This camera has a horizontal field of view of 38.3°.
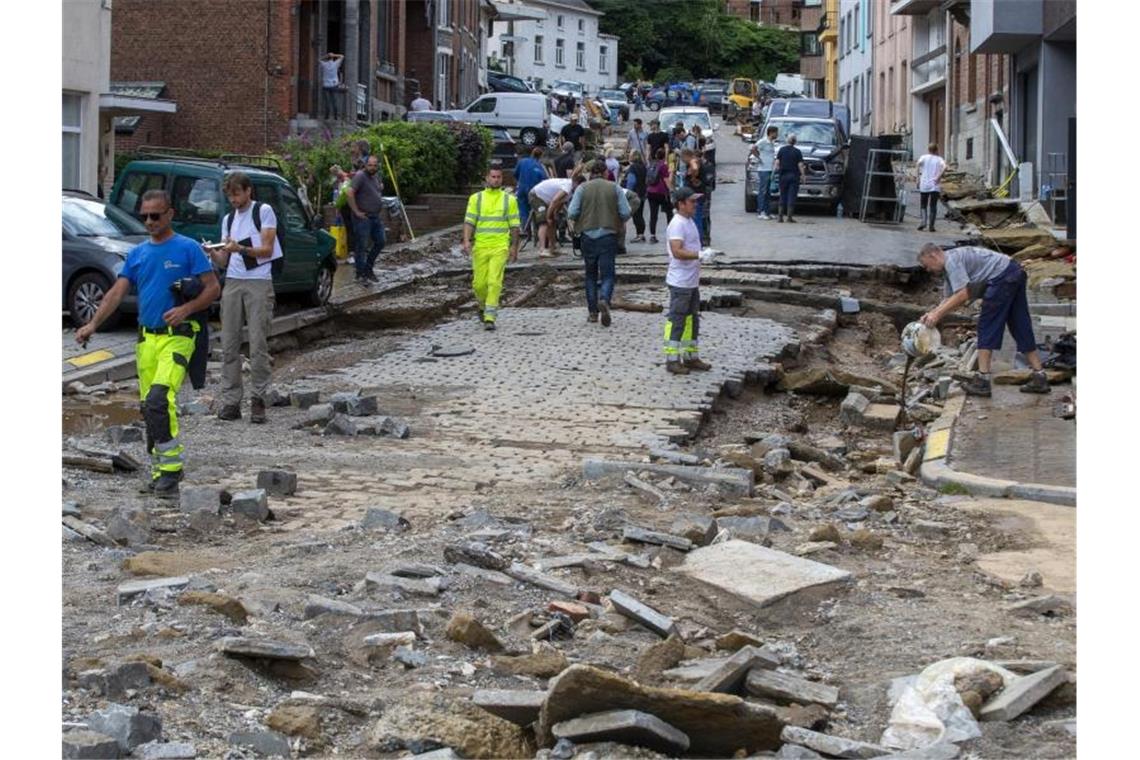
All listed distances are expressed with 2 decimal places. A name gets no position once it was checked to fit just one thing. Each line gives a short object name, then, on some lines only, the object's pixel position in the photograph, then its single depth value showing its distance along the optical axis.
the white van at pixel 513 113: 49.31
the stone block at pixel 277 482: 10.47
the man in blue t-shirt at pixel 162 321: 10.37
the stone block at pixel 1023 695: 5.98
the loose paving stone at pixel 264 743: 5.56
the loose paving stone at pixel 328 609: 7.12
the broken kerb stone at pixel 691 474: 11.03
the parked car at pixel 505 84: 63.69
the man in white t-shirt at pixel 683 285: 15.57
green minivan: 19.45
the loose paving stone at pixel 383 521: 9.30
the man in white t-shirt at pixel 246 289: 13.10
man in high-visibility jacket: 17.88
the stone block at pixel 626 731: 5.57
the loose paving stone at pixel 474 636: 6.91
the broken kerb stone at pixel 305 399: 14.27
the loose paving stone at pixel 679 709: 5.69
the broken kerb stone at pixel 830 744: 5.75
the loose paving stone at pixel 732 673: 6.32
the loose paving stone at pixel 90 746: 5.21
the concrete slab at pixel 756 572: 8.04
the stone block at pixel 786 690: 6.29
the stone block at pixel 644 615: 7.31
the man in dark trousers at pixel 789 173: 29.70
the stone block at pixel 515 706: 5.84
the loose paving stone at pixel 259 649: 6.32
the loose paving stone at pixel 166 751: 5.37
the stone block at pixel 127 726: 5.41
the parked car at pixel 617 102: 72.38
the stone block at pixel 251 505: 9.63
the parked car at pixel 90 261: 18.03
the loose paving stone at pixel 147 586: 7.52
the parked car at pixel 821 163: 32.03
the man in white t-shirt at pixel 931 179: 30.08
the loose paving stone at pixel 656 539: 9.05
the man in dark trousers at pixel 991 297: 14.66
